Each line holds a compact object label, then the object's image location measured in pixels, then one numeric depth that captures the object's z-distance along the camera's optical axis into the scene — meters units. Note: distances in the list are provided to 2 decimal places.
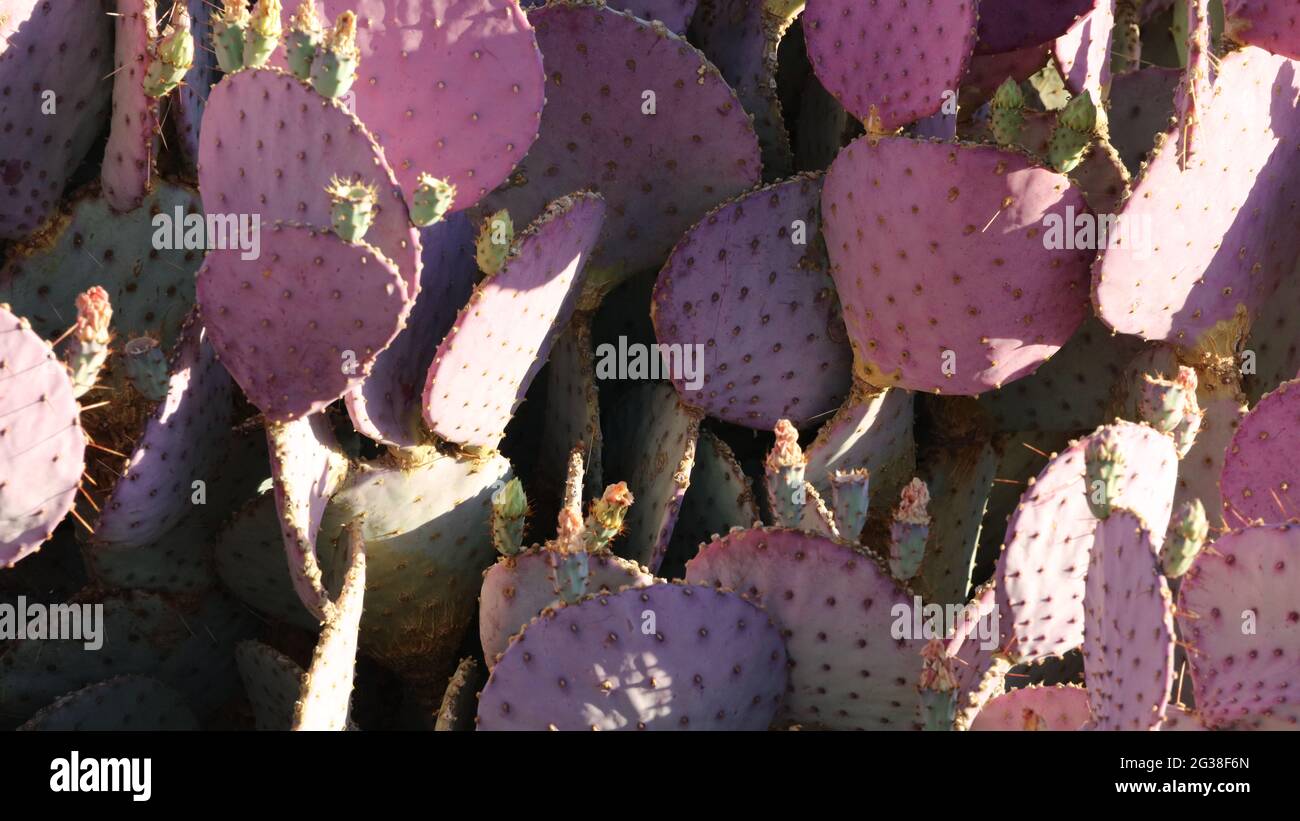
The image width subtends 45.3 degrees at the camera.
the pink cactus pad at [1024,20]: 2.76
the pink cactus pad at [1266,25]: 2.49
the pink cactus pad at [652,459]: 2.55
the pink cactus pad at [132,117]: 2.50
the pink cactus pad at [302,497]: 2.30
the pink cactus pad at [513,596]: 2.36
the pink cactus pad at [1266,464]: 2.40
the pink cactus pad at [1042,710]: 2.23
